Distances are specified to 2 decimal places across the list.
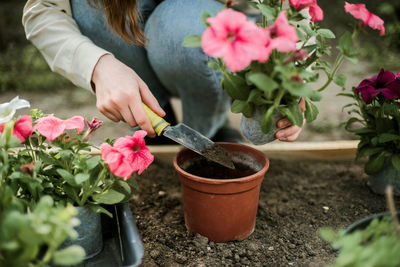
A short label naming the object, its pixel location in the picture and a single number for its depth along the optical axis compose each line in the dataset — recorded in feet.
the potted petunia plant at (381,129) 4.11
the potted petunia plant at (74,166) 3.09
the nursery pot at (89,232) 3.37
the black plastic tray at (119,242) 3.17
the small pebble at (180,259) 3.74
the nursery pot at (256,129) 3.61
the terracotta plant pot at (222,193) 3.71
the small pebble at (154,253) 3.78
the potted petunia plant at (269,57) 2.59
